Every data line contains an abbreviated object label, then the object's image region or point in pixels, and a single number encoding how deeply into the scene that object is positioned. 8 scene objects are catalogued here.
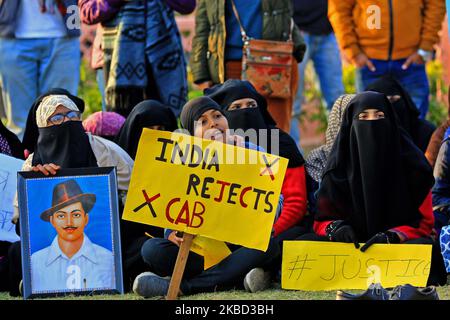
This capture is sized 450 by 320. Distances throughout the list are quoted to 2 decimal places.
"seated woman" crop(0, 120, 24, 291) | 15.83
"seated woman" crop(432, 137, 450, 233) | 15.01
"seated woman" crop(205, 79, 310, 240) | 14.80
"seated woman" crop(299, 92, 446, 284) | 14.17
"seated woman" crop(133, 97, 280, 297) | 13.60
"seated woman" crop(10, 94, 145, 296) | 14.12
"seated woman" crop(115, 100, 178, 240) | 15.79
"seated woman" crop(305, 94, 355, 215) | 15.25
